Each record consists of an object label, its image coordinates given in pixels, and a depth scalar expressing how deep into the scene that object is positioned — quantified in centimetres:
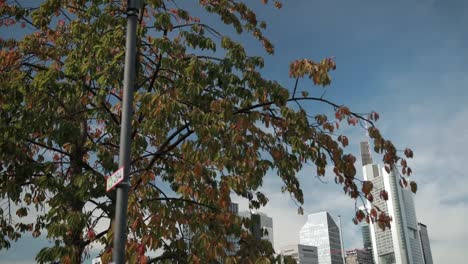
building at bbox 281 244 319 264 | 19738
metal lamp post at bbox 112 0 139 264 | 696
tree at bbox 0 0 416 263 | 891
